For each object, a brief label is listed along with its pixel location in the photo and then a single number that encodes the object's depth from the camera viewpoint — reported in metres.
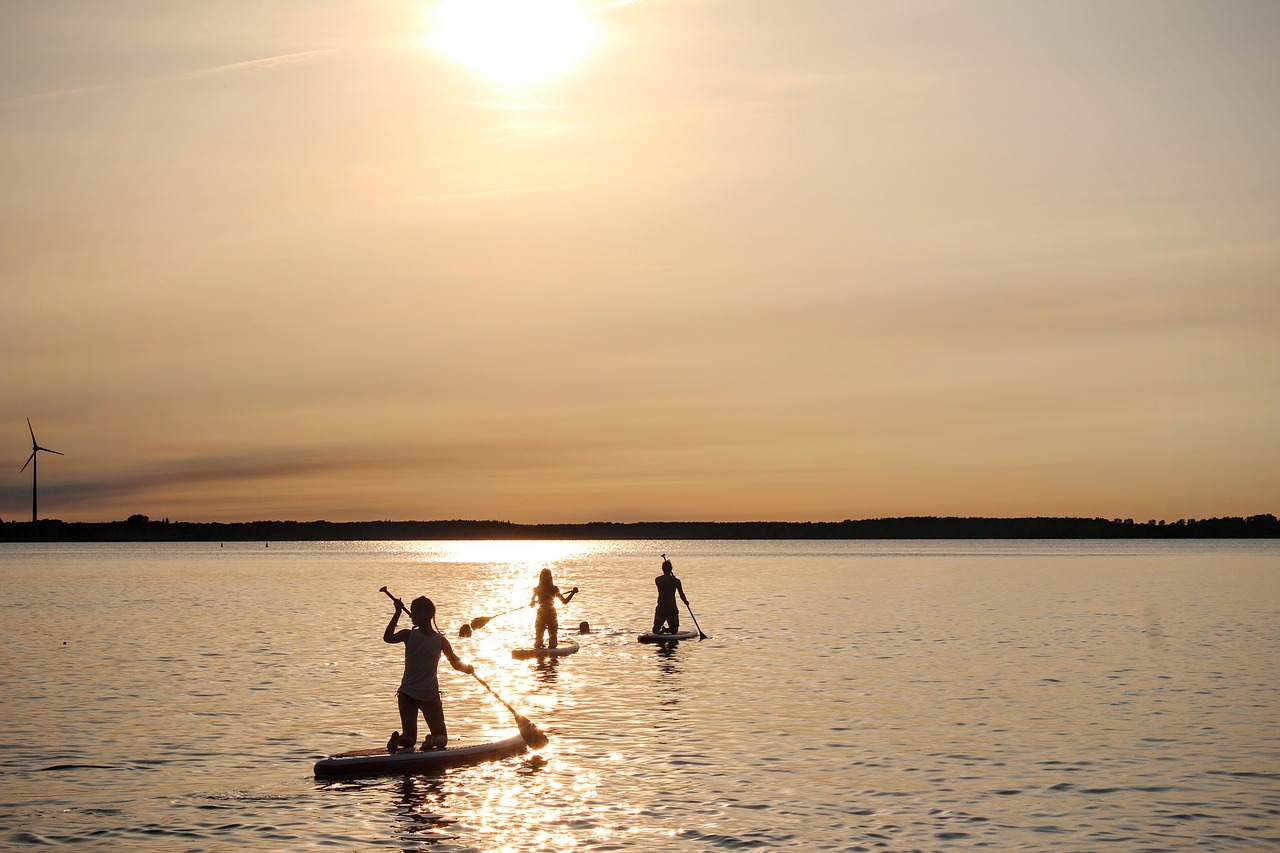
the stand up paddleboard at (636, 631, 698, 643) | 42.66
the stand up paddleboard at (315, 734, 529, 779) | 19.61
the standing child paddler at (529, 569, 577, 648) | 38.31
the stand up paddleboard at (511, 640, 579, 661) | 38.16
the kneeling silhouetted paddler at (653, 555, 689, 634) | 42.16
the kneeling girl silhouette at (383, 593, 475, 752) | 19.84
